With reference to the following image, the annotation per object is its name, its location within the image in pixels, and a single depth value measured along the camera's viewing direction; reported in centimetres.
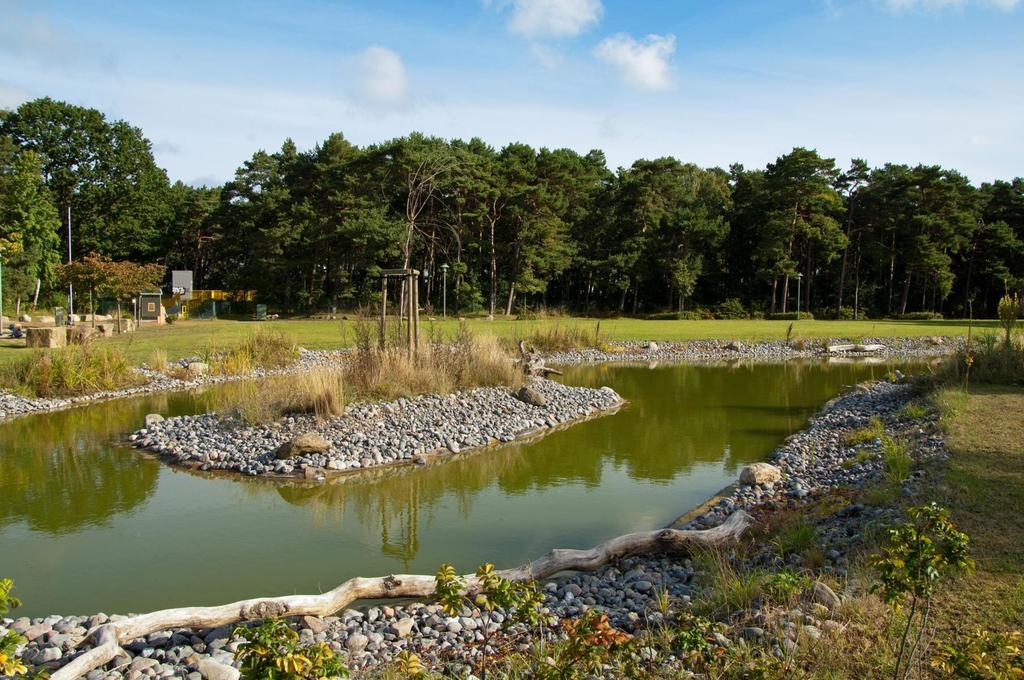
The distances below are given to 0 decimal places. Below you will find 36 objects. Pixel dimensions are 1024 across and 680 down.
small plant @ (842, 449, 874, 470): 800
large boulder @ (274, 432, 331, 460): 878
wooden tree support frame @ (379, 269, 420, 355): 1212
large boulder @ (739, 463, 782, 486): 767
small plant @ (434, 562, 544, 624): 305
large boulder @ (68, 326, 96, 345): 1517
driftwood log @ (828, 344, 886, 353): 2492
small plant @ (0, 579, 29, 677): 217
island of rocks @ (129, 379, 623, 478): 882
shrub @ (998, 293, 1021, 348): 1308
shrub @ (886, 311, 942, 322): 3888
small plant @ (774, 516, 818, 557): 510
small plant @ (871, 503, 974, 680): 287
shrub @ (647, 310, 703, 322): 4025
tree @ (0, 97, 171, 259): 4097
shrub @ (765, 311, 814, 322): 4009
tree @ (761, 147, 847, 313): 4038
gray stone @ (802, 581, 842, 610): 388
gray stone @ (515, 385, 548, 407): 1261
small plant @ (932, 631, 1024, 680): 269
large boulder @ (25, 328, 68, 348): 1686
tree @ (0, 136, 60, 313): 3170
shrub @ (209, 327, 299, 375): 1624
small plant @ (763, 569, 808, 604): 396
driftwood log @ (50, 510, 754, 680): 401
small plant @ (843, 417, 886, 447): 908
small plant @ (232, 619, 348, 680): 235
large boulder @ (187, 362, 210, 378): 1559
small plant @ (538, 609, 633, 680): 286
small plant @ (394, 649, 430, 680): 281
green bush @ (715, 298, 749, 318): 4159
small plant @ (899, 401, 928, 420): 979
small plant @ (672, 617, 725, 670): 300
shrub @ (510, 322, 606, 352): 2269
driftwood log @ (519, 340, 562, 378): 1510
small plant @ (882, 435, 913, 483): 660
